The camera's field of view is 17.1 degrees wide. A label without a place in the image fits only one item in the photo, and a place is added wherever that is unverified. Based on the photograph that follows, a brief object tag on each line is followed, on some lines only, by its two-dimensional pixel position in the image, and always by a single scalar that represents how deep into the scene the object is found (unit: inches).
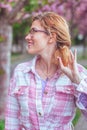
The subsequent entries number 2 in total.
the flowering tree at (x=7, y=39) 209.8
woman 77.6
